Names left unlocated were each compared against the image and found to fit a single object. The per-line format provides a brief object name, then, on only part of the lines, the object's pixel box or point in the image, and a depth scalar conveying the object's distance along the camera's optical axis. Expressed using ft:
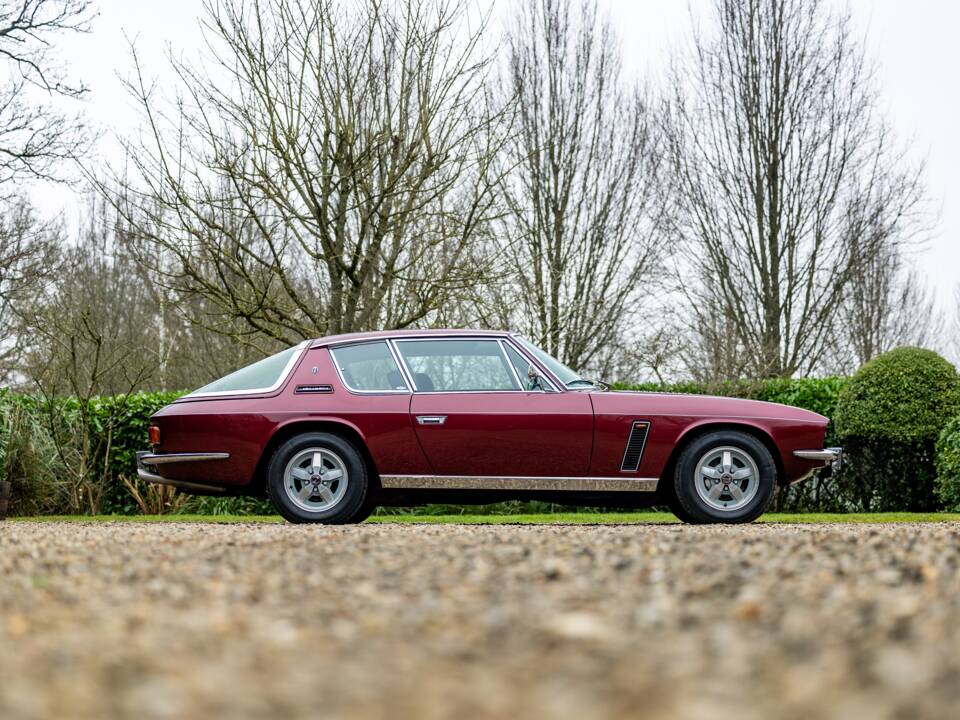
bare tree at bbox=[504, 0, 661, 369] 64.54
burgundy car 26.03
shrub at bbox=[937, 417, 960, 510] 40.75
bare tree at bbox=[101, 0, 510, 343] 42.52
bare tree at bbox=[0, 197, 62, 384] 66.66
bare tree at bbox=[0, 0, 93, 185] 59.47
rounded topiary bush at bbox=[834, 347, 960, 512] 43.19
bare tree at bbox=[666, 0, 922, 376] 67.00
